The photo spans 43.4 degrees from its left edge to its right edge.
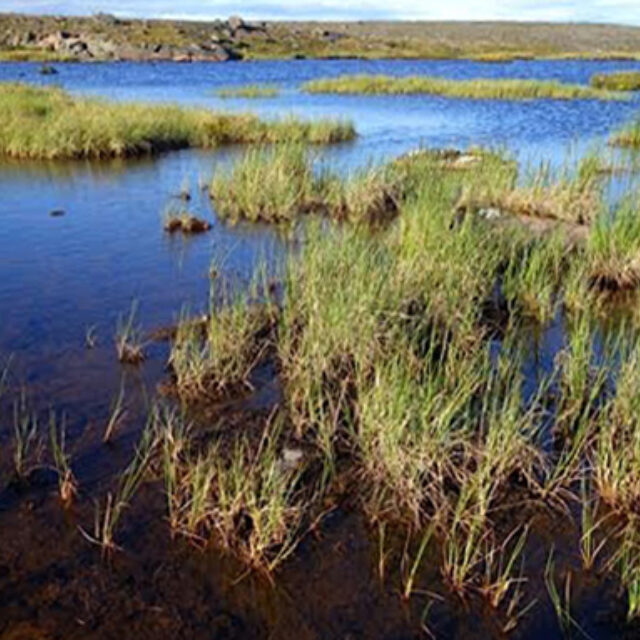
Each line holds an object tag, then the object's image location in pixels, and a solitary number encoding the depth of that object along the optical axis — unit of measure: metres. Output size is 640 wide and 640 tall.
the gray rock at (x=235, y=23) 120.56
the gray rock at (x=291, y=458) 6.17
